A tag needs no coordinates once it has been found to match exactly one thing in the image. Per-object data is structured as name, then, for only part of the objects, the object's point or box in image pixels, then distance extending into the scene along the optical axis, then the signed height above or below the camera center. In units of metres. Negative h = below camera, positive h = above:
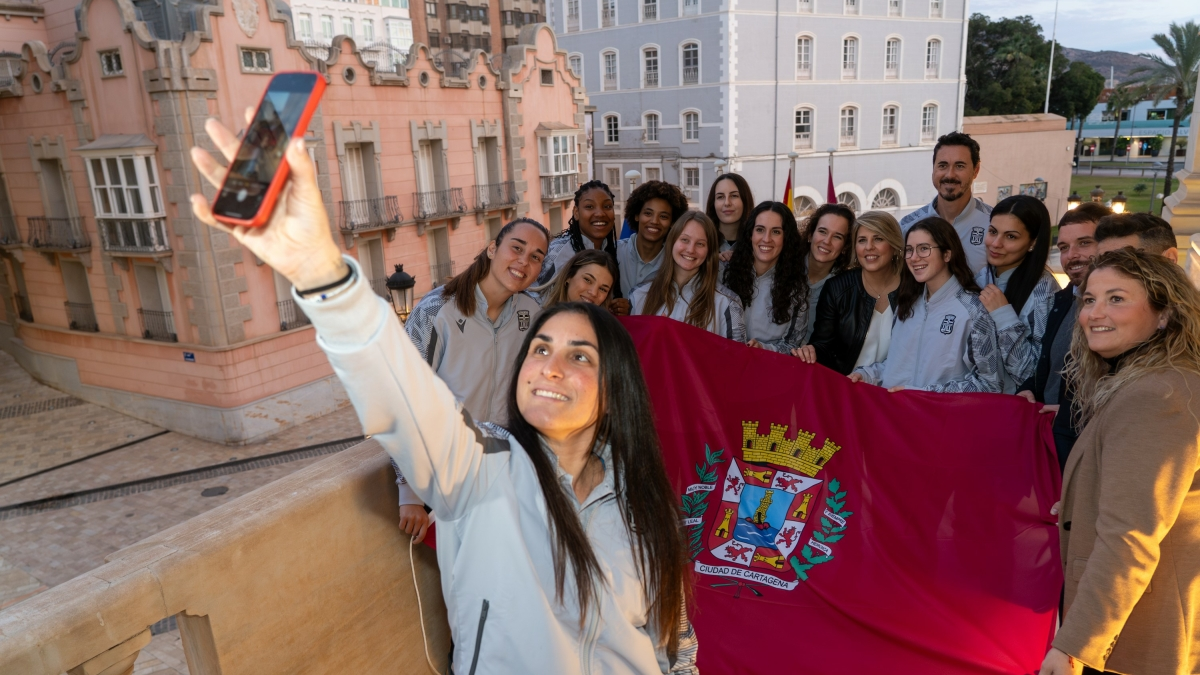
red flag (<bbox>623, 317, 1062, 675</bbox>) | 3.33 -1.67
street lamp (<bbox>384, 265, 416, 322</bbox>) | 9.93 -1.43
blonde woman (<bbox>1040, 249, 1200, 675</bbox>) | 2.36 -1.06
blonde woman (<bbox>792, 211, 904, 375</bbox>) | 4.57 -0.88
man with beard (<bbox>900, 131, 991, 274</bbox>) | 5.65 -0.31
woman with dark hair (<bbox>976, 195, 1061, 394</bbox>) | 4.11 -0.73
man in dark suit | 3.52 -0.89
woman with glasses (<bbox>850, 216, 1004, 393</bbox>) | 4.11 -0.92
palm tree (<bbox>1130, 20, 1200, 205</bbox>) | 35.34 +3.66
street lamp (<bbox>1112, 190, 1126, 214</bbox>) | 12.45 -0.91
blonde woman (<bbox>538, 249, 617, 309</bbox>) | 4.17 -0.59
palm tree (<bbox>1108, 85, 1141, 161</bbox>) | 37.75 +2.64
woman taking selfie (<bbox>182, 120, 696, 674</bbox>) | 1.60 -0.82
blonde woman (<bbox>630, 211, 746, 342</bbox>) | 4.61 -0.73
